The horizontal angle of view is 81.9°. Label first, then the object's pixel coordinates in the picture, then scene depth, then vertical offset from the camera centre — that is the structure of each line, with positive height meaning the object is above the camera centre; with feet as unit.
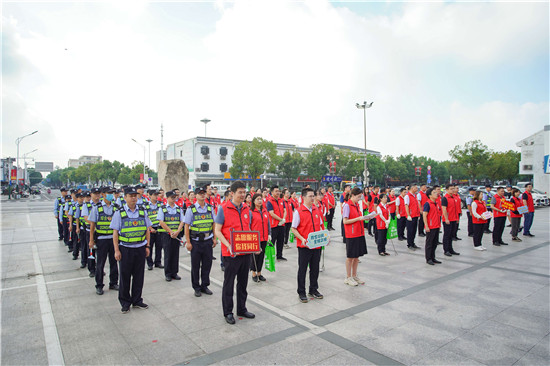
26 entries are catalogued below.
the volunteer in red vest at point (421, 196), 32.96 -1.68
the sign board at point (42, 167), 321.73 +15.73
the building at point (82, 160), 523.70 +37.94
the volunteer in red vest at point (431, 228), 26.09 -3.93
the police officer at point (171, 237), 22.39 -3.97
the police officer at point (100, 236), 19.36 -3.40
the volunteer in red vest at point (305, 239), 17.74 -3.22
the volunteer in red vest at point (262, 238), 20.17 -3.98
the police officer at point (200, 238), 18.83 -3.38
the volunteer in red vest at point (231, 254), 15.17 -3.45
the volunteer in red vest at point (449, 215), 28.52 -3.20
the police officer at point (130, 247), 16.57 -3.47
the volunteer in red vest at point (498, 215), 34.06 -3.87
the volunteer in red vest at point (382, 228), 30.01 -4.51
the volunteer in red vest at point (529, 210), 38.47 -3.62
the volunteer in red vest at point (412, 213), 32.55 -3.34
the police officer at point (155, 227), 25.70 -3.72
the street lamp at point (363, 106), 103.57 +24.50
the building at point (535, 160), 101.96 +6.71
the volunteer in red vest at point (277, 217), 26.91 -3.19
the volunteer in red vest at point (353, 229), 20.21 -3.13
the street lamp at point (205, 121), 175.92 +33.92
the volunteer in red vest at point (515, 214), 36.60 -3.95
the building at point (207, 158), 169.37 +13.14
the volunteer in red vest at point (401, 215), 35.83 -3.94
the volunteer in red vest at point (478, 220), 31.21 -3.93
